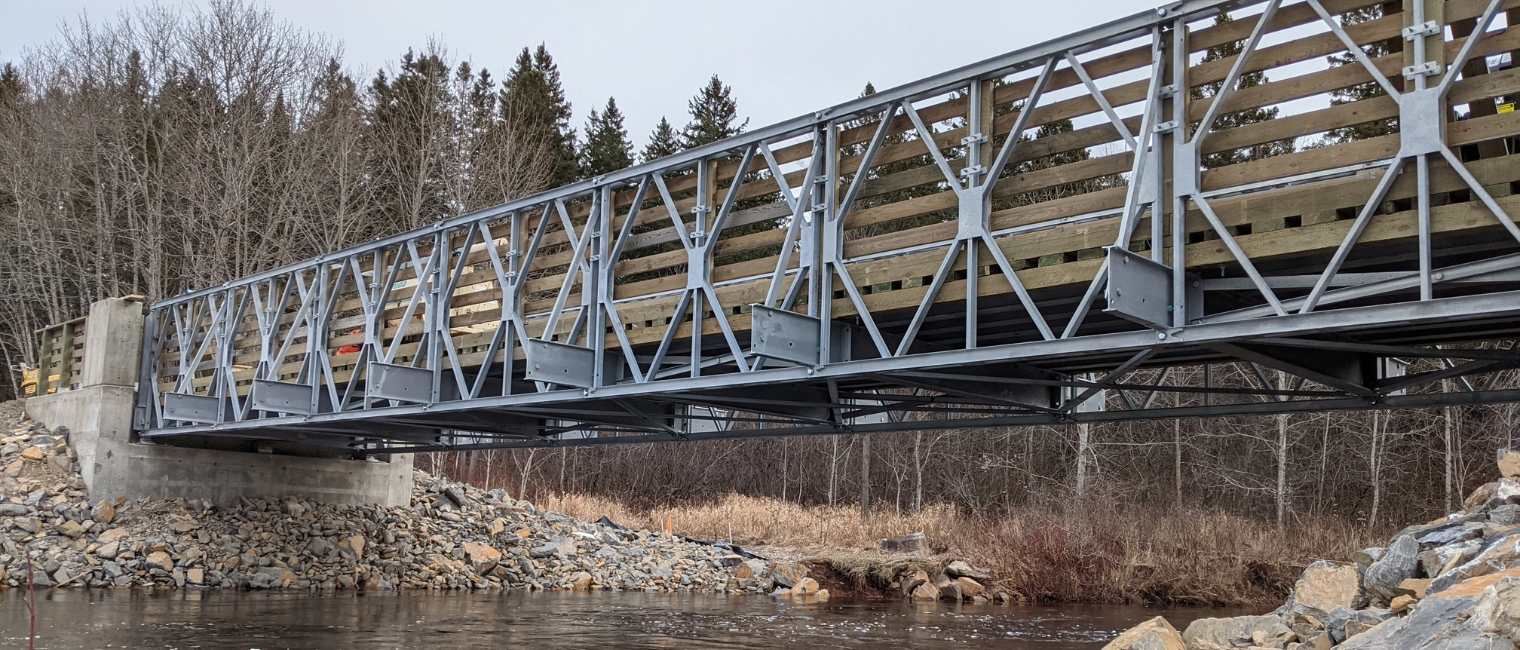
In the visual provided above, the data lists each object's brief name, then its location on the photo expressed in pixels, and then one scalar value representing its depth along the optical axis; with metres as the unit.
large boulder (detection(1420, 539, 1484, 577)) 12.04
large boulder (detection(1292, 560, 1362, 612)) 13.60
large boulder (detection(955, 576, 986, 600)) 29.77
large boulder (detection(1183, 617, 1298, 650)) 12.48
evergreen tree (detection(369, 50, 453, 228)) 44.91
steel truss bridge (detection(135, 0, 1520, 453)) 9.47
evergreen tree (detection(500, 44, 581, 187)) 52.47
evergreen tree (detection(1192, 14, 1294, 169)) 37.03
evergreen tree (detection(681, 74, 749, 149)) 55.72
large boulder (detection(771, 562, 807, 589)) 31.09
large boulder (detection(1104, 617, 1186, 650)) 13.07
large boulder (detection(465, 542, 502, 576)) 29.25
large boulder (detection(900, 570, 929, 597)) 30.62
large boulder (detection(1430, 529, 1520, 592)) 10.86
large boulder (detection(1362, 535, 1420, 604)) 13.02
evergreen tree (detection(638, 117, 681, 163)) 56.75
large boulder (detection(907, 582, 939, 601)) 29.84
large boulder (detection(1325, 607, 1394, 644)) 11.10
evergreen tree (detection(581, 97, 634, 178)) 55.62
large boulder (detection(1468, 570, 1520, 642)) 8.56
